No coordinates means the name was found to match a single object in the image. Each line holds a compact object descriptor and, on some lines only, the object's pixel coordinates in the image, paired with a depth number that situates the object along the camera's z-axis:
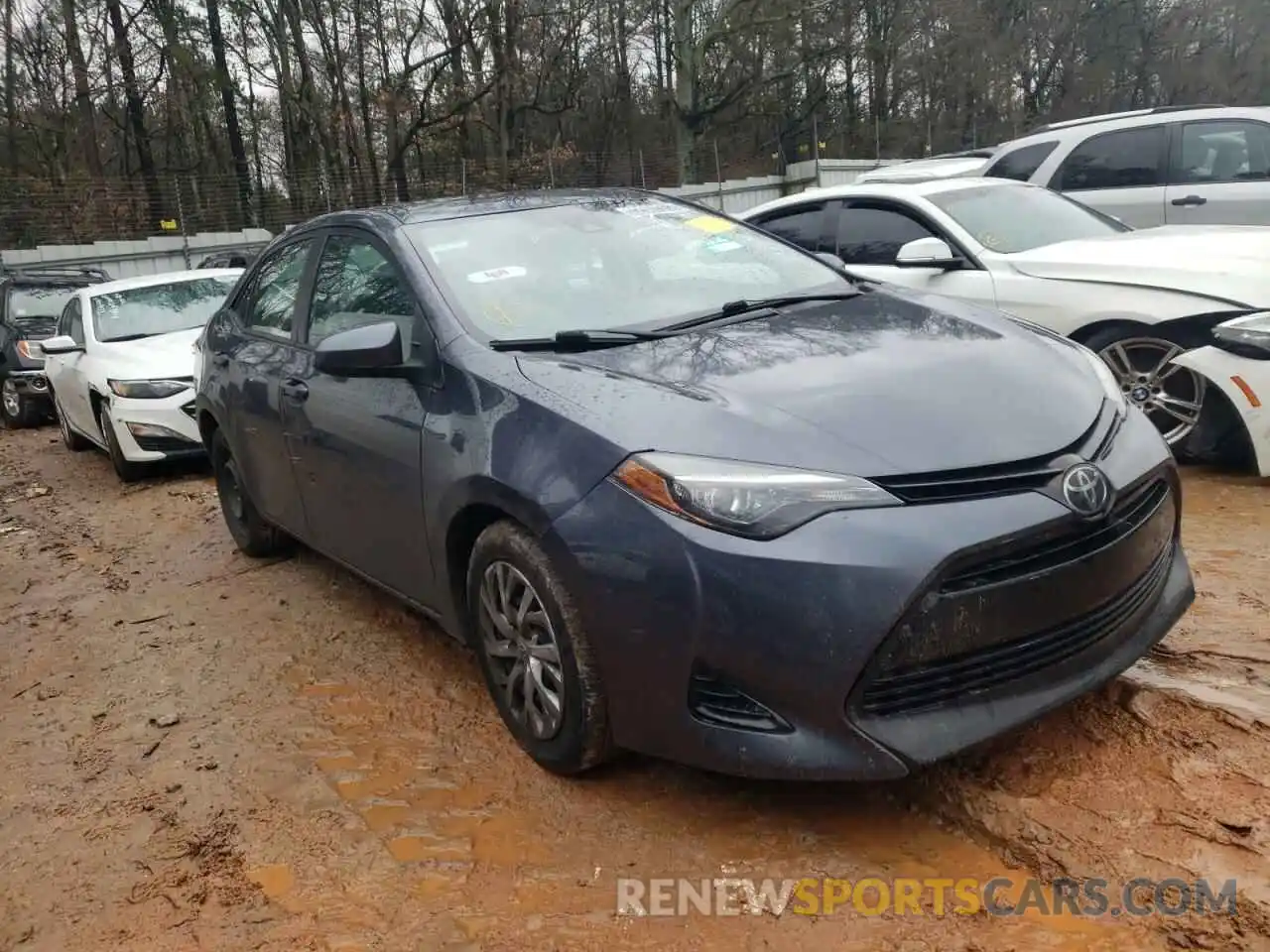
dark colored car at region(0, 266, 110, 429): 11.90
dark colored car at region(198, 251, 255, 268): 16.69
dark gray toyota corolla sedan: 2.29
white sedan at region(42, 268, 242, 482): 7.71
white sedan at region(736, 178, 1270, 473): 4.83
